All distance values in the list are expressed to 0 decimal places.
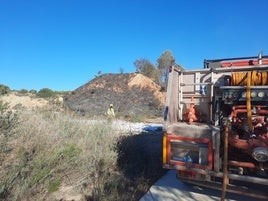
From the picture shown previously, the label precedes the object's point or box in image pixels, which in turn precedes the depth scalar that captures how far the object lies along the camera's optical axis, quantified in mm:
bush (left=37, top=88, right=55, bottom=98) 22982
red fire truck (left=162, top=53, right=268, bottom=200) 2756
